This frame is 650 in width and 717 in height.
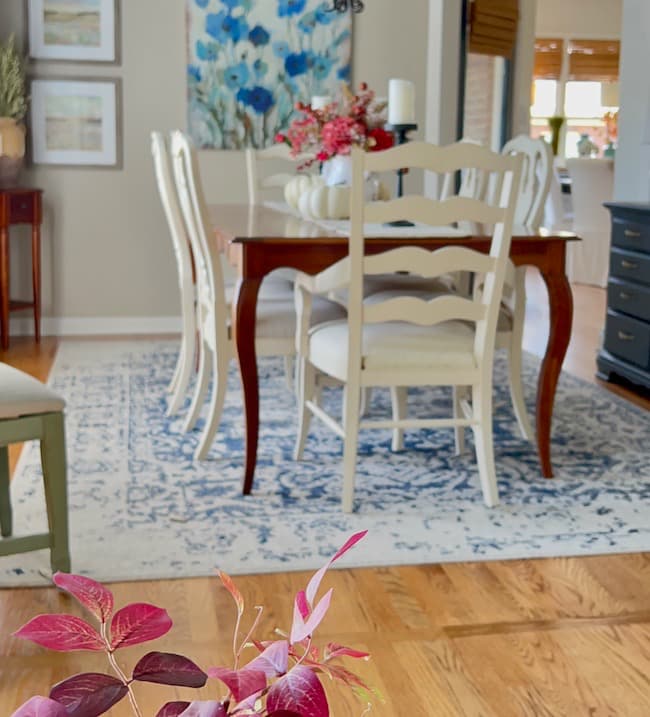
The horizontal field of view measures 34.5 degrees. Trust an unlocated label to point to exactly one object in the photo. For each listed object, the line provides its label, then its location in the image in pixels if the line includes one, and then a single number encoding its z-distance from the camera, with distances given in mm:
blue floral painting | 5699
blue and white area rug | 2586
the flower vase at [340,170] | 3792
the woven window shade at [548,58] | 12148
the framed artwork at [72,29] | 5535
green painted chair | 2215
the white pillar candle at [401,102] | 3684
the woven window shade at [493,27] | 6012
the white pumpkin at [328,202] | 3611
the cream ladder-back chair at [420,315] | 2705
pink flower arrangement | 3689
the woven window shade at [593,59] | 12180
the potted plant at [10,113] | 5270
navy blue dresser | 4340
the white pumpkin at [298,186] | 3909
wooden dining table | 2947
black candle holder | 3593
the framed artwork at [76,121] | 5594
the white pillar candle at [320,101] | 4816
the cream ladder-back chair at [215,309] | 3240
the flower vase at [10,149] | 5246
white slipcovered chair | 7852
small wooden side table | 5215
